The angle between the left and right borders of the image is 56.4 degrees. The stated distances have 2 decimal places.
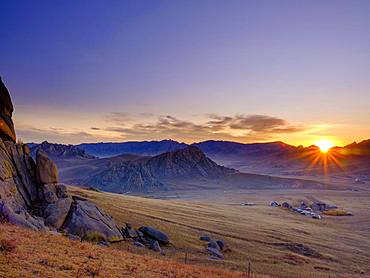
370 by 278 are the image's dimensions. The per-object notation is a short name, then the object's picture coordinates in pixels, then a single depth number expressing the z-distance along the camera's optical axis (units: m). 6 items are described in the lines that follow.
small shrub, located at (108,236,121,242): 29.33
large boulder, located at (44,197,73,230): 29.22
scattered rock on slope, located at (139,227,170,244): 32.59
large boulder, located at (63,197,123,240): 29.04
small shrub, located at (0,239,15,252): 14.63
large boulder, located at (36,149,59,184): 34.22
